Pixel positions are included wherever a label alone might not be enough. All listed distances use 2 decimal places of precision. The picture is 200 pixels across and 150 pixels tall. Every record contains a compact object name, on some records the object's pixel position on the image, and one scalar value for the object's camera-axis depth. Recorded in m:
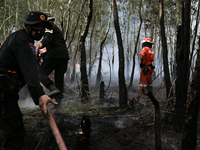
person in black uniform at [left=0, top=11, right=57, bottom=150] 1.90
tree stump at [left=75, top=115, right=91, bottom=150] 2.62
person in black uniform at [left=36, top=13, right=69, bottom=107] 4.31
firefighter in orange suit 6.60
